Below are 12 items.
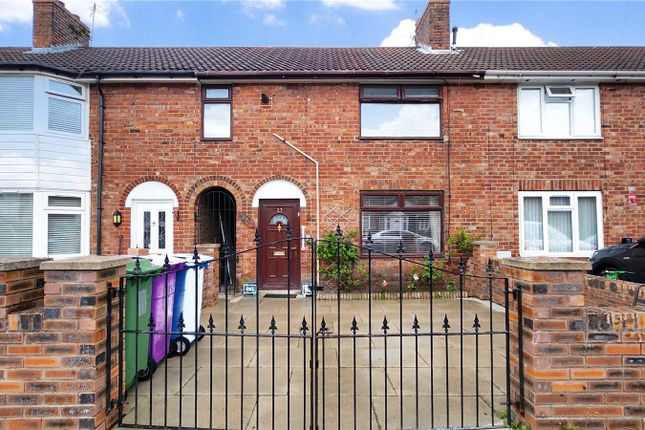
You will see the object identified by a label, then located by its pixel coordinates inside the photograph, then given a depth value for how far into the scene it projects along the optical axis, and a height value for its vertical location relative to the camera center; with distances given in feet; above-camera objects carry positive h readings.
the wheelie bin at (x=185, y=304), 14.12 -3.35
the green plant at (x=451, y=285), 27.63 -4.72
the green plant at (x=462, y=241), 28.25 -1.44
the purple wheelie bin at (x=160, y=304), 12.66 -2.93
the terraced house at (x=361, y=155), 28.91 +5.31
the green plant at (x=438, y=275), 27.53 -3.99
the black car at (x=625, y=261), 23.61 -2.53
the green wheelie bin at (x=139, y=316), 10.52 -2.83
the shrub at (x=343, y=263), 27.37 -3.10
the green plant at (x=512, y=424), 8.82 -4.89
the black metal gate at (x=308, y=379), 9.28 -5.03
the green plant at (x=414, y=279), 27.35 -4.26
